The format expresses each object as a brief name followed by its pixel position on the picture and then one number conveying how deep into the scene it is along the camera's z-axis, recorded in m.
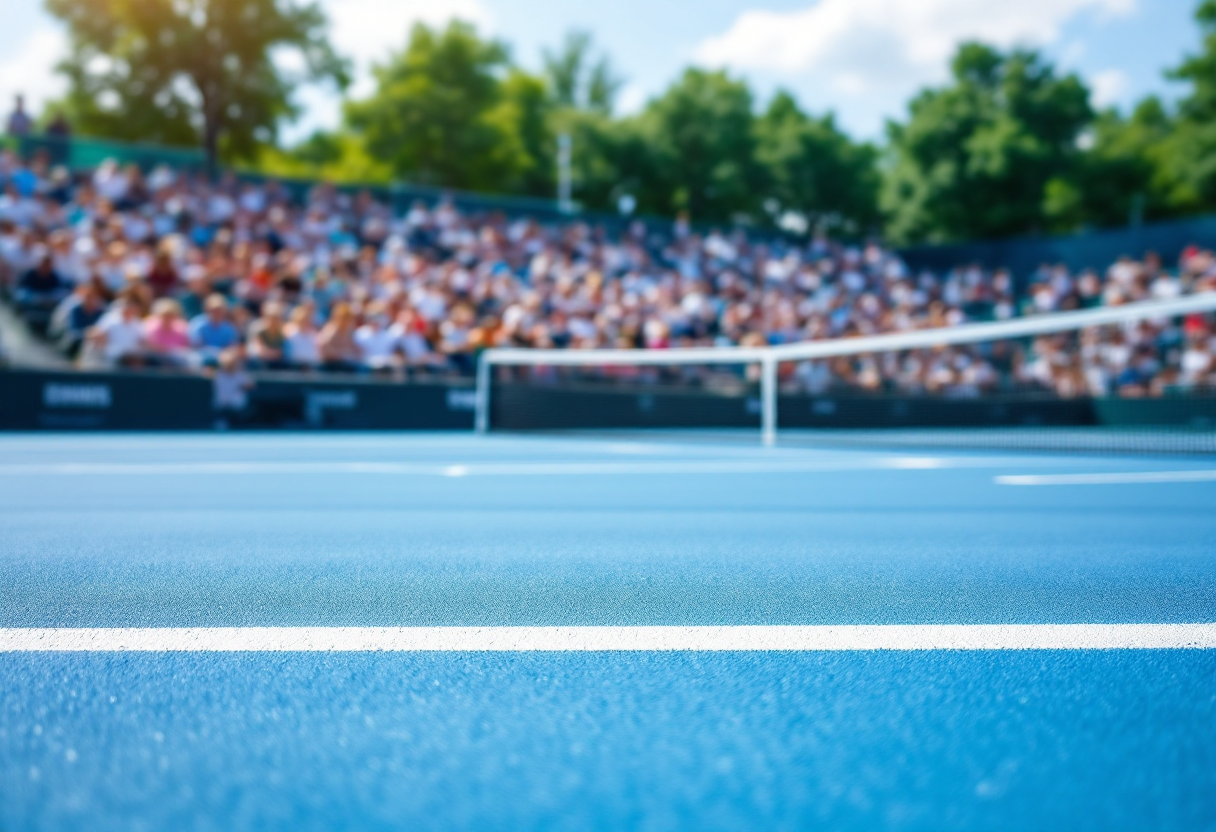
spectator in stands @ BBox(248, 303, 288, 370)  12.44
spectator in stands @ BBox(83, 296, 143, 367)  11.80
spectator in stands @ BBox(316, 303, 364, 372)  13.02
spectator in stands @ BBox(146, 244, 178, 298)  13.59
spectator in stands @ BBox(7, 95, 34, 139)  17.25
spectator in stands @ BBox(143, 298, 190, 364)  12.00
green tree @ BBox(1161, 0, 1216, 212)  40.62
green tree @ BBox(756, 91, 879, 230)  45.16
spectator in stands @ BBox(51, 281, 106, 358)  12.33
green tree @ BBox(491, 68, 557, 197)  46.84
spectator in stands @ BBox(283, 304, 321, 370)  12.77
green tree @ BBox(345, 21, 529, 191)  43.41
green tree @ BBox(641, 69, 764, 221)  44.97
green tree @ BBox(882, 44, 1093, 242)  38.81
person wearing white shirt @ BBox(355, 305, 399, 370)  13.52
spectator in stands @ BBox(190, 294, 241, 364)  12.26
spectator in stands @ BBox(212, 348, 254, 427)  12.12
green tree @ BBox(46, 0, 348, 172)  32.81
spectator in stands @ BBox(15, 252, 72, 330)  12.95
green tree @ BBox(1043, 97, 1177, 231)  40.62
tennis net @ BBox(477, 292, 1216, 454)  12.23
